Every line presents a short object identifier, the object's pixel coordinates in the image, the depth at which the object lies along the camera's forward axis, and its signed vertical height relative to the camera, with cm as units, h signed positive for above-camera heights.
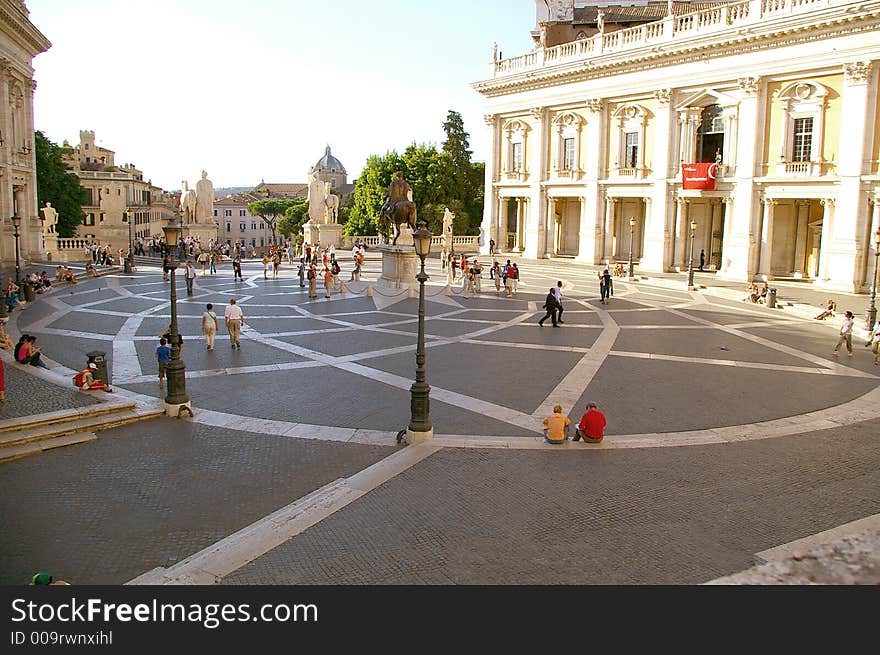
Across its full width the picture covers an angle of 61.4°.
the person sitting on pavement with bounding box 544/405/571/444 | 1380 -348
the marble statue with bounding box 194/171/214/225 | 5244 +233
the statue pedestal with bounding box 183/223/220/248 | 5219 +11
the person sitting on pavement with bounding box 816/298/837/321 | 2812 -261
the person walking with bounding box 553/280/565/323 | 2681 -204
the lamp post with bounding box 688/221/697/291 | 3862 -195
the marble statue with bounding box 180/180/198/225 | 5197 +214
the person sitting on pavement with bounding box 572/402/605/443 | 1380 -347
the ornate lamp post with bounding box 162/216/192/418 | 1528 -312
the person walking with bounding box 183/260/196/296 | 3419 -196
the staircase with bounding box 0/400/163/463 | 1302 -363
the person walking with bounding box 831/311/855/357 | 2233 -267
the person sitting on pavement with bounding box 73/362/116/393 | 1606 -321
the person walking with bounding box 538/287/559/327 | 2680 -240
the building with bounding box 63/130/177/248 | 9112 +504
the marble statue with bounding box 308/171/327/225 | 5566 +271
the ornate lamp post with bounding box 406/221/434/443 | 1377 -317
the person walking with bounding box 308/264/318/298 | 3328 -214
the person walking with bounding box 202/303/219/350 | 2126 -263
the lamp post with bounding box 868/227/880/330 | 2536 -238
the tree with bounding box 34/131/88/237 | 6009 +376
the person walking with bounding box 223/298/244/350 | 2166 -253
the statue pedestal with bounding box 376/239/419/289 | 3556 -148
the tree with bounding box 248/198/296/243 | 13638 +506
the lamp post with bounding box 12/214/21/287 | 3009 -12
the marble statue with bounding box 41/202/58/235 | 4759 +86
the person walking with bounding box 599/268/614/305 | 3312 -204
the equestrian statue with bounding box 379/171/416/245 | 3706 +150
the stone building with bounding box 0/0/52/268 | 4059 +600
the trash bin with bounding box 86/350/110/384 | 1620 -289
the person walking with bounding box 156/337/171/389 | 1740 -289
